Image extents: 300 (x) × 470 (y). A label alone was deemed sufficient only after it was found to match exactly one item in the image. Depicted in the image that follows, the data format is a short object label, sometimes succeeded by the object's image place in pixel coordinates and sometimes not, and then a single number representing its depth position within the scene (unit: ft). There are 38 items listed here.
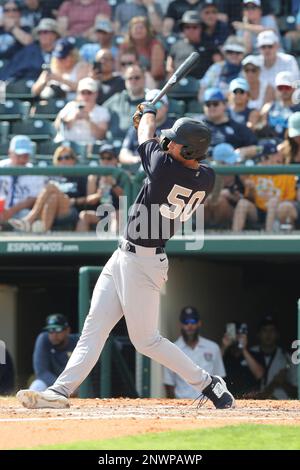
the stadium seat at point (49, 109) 39.88
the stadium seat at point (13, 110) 39.99
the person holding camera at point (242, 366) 33.37
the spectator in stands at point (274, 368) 32.99
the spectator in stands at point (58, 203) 31.55
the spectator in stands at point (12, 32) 43.80
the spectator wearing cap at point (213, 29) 40.93
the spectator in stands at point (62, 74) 40.50
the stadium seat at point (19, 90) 41.55
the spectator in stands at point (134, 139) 34.35
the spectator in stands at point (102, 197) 31.19
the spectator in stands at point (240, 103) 35.78
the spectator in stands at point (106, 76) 38.99
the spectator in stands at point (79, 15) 43.47
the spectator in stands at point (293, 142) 31.94
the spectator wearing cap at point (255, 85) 36.91
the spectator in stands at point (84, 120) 37.27
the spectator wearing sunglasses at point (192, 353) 31.91
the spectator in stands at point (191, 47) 40.29
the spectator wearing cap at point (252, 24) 39.83
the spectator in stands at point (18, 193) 31.78
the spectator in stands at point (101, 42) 41.14
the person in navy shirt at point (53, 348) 31.94
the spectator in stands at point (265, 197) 30.73
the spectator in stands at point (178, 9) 42.50
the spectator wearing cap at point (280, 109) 34.81
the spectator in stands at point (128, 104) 37.50
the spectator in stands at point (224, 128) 34.37
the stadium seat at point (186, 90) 40.06
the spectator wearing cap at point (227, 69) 38.58
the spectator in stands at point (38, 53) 42.70
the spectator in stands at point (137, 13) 42.45
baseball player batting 19.89
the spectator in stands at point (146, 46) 39.63
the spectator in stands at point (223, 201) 30.96
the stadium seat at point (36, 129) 38.50
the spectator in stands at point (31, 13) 44.32
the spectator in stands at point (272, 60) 37.68
